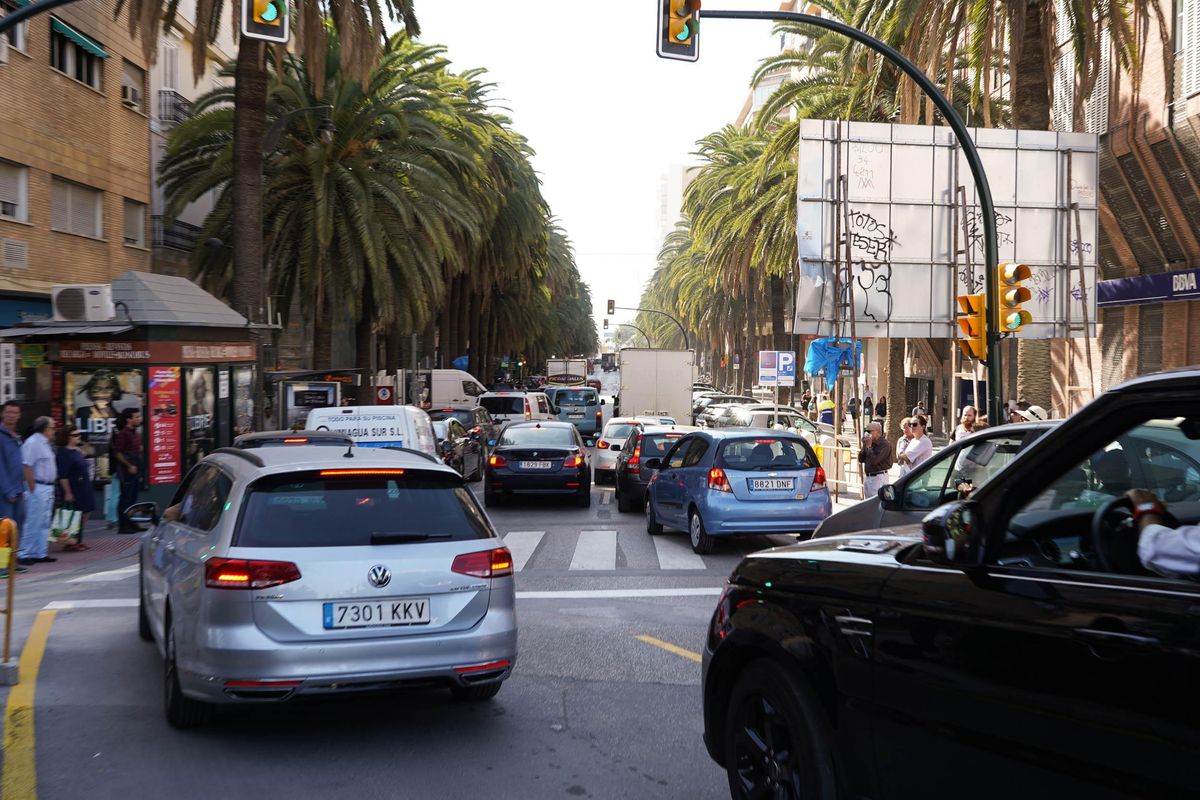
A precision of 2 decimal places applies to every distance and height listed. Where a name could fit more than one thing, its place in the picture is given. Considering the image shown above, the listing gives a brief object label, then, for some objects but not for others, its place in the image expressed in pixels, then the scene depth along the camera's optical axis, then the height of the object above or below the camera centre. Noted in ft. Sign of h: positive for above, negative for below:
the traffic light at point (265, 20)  36.06 +10.94
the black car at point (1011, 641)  8.82 -2.53
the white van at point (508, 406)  111.34 -4.11
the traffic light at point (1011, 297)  42.42 +2.52
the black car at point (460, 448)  69.46 -5.45
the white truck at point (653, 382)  120.57 -1.89
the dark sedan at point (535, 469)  63.31 -5.83
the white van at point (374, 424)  49.26 -2.63
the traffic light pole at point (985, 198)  40.60 +6.23
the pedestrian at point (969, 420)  51.67 -2.53
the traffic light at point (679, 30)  38.70 +11.40
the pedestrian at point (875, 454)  51.42 -4.05
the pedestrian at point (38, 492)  43.42 -4.90
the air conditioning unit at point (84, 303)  54.29 +2.90
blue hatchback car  44.50 -4.85
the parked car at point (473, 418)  88.69 -4.33
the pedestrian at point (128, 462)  52.54 -4.54
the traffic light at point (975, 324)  43.65 +1.55
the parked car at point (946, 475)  26.55 -2.80
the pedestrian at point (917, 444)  48.67 -3.44
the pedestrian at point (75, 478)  47.11 -4.79
